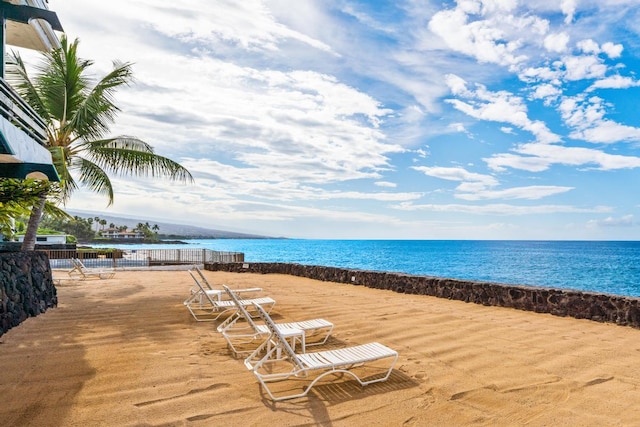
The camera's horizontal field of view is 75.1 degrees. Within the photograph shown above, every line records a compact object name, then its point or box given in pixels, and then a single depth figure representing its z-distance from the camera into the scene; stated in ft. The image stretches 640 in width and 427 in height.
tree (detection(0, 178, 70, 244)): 28.63
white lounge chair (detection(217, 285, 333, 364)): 16.67
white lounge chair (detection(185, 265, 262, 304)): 25.94
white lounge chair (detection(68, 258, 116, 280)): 46.83
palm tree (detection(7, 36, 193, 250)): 40.57
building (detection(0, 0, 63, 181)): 19.11
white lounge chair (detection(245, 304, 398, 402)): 12.90
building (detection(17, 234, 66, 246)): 98.99
